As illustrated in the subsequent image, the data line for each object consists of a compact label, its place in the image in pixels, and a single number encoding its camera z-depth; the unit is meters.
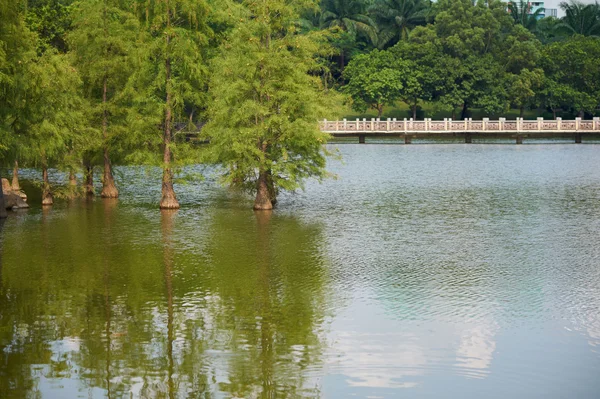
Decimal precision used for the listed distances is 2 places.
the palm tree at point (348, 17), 114.25
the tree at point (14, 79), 34.25
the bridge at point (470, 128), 95.19
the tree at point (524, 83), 105.01
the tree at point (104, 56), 42.41
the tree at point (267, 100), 38.88
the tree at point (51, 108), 36.62
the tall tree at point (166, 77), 39.53
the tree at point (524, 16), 123.06
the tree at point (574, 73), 106.31
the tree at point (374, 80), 104.81
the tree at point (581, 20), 121.31
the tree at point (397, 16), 117.75
